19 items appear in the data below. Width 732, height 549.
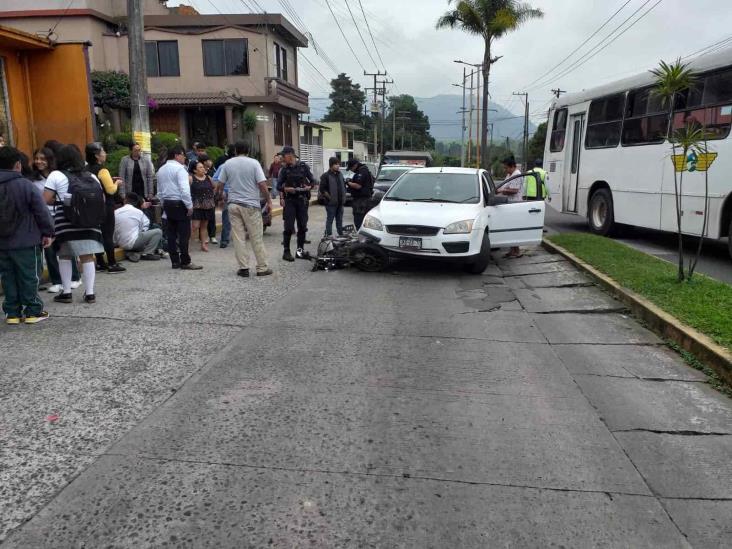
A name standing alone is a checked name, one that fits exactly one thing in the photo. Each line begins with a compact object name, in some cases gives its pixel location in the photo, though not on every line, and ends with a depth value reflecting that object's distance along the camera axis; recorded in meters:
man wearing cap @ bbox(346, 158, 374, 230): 11.66
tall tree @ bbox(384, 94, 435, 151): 102.31
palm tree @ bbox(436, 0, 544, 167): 27.22
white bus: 9.45
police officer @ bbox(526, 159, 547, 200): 10.63
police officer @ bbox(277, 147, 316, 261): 9.61
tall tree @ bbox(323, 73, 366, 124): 99.75
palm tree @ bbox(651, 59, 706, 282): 6.64
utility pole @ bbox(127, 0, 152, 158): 10.54
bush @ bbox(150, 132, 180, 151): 19.50
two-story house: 25.55
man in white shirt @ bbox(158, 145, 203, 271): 8.32
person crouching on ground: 9.19
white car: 8.34
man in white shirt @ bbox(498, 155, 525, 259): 10.84
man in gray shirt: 8.22
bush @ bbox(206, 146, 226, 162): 20.66
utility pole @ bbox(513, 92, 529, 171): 58.96
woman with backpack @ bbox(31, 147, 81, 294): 6.92
